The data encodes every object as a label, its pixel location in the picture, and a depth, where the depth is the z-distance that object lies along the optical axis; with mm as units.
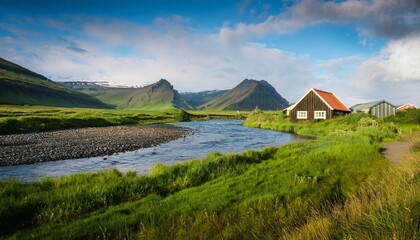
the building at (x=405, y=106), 101856
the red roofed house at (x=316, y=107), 59062
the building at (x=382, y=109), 81062
